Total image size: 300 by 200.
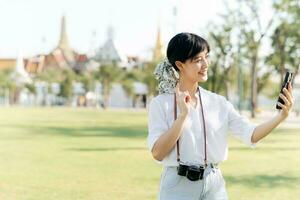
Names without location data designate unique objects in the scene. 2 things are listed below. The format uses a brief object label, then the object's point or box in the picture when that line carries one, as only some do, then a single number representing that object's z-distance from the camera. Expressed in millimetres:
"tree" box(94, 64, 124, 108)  68812
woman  3025
